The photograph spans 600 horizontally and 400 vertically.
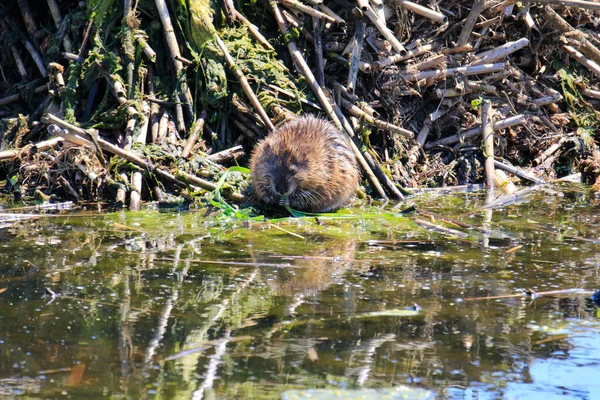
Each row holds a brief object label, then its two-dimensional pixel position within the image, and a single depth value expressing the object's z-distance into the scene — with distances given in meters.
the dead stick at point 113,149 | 13.06
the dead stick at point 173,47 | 14.26
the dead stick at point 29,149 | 13.40
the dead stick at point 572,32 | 17.44
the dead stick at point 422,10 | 14.96
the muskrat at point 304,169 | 12.61
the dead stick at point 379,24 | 14.32
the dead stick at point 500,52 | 16.48
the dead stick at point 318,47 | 15.10
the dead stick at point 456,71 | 15.74
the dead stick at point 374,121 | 14.59
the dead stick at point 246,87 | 14.10
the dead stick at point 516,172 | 15.86
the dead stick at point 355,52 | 14.85
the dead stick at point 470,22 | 16.41
